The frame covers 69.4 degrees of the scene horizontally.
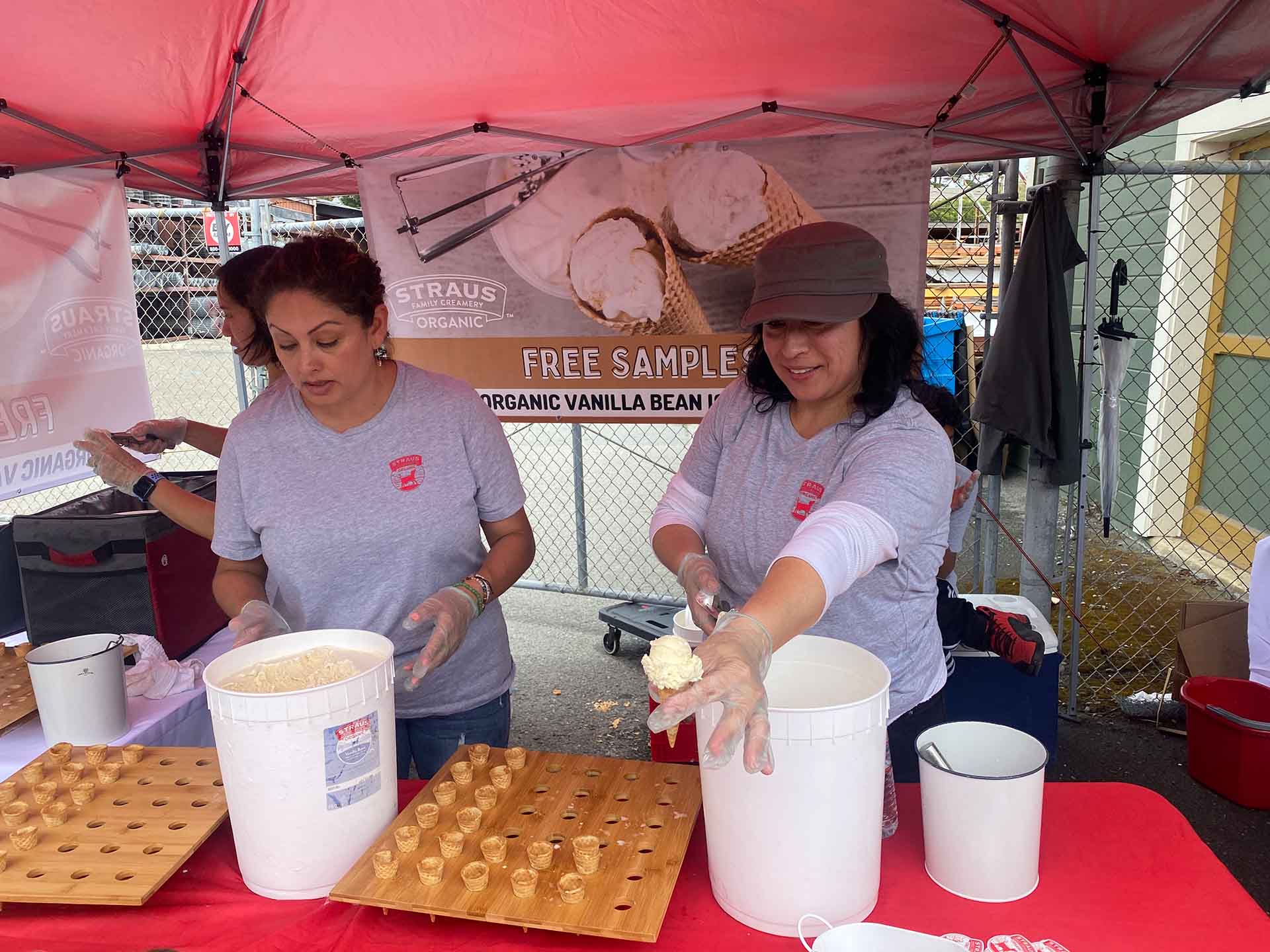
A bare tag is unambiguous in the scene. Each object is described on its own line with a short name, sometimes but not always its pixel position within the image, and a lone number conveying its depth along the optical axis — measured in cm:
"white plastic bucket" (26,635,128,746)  180
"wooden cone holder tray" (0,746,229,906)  129
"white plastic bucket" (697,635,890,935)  107
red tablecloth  117
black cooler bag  234
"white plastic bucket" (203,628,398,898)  120
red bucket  306
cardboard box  352
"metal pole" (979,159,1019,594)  368
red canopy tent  233
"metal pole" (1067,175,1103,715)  319
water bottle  138
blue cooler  320
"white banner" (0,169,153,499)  324
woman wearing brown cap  137
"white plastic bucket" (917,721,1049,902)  117
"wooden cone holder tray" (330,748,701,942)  116
